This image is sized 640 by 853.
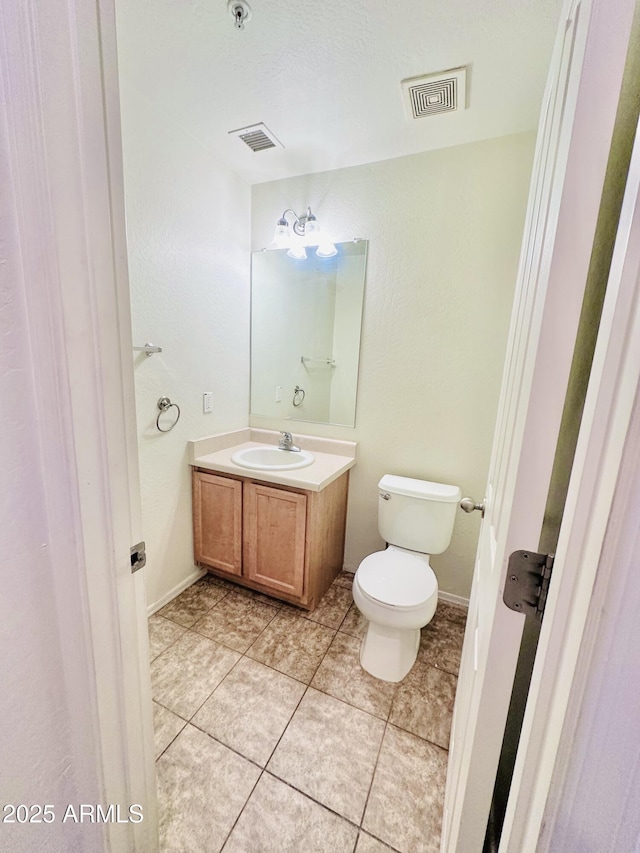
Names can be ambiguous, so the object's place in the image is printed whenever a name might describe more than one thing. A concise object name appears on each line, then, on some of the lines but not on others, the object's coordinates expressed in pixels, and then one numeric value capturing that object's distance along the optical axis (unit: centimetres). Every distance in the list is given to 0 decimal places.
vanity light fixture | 194
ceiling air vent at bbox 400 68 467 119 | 127
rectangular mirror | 202
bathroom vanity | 172
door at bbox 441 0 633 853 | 40
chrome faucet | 213
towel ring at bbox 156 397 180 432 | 169
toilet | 140
